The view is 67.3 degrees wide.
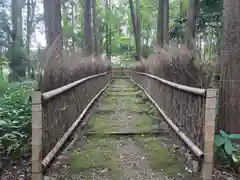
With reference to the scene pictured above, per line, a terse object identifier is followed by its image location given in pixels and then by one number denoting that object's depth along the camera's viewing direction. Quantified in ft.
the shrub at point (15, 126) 5.22
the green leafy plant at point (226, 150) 5.30
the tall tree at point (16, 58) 16.46
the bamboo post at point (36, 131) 4.25
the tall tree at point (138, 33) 32.12
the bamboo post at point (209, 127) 4.60
